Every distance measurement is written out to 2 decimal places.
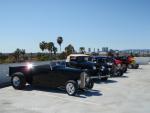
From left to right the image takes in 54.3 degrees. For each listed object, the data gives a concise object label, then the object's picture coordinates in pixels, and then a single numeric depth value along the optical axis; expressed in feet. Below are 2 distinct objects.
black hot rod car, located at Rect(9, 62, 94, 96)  23.40
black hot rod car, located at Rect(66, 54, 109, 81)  31.23
